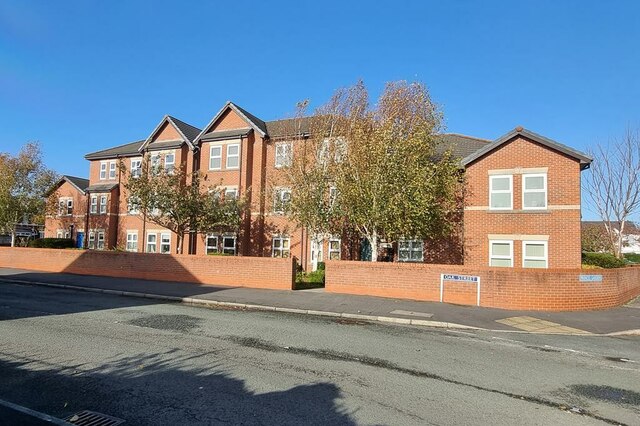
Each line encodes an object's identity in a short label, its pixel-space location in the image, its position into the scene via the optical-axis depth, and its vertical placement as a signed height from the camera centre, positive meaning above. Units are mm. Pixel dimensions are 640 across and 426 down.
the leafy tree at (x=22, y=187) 33844 +3474
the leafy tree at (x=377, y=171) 16297 +2845
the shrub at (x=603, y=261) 18766 -709
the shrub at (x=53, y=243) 31906 -1046
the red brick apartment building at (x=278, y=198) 18734 +2194
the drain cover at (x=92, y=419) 4230 -1938
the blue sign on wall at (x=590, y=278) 13812 -1097
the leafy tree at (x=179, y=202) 22984 +1712
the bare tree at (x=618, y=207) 27859 +2706
